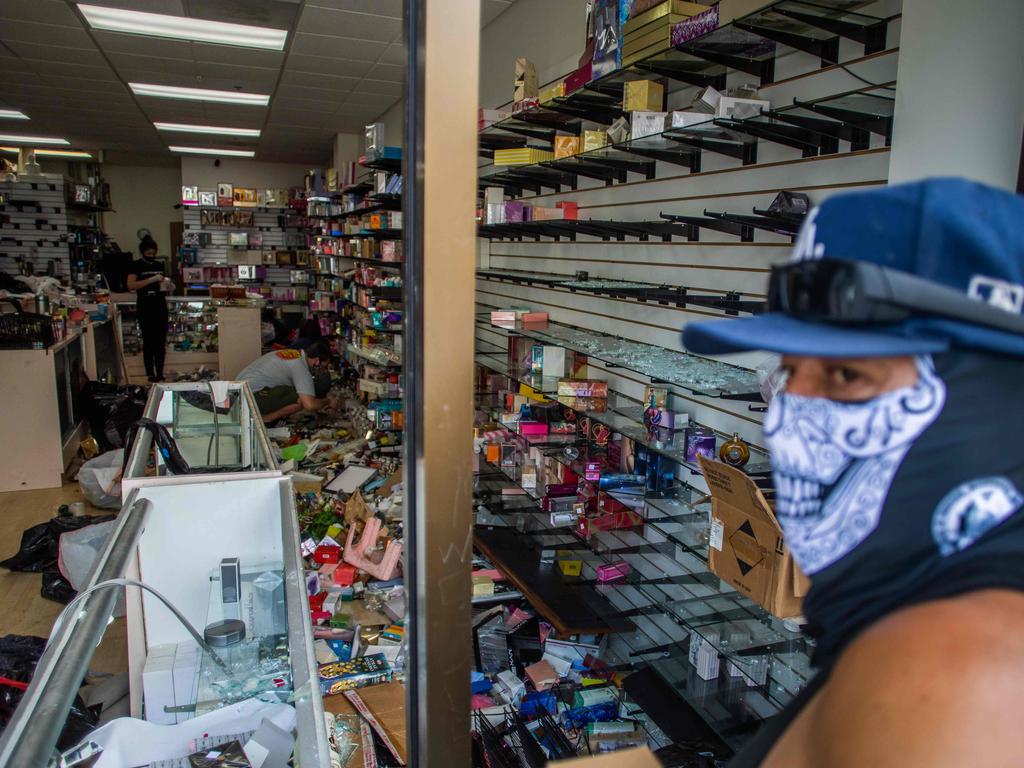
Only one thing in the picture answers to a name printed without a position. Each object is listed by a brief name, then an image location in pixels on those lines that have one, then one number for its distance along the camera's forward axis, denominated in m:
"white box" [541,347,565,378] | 4.11
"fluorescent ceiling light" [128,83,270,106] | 8.44
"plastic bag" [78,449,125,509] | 5.42
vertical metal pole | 0.77
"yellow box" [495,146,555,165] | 4.27
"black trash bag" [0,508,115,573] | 4.57
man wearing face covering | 0.44
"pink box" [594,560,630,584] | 3.66
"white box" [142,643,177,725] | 2.05
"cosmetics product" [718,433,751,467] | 2.60
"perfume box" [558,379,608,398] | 3.73
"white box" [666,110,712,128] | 2.56
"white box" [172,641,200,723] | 2.04
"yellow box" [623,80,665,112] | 3.10
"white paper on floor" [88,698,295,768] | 1.54
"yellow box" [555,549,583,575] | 4.02
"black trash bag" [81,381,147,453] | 6.61
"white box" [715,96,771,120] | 2.49
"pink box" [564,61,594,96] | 3.35
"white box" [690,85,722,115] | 2.62
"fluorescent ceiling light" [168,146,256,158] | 13.71
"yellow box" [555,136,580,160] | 3.69
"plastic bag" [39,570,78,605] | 4.19
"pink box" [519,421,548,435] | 4.23
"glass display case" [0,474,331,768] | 1.15
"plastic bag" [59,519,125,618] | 3.65
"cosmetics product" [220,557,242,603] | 2.21
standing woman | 10.39
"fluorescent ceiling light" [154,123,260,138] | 11.10
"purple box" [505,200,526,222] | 4.62
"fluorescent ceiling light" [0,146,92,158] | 14.33
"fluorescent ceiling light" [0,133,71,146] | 12.36
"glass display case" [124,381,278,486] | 3.53
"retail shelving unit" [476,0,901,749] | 2.29
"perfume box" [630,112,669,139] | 2.95
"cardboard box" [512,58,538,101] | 4.21
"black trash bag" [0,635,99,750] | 2.28
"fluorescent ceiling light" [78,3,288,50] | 5.81
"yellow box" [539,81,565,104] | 3.64
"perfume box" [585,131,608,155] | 3.37
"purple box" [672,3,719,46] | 2.36
